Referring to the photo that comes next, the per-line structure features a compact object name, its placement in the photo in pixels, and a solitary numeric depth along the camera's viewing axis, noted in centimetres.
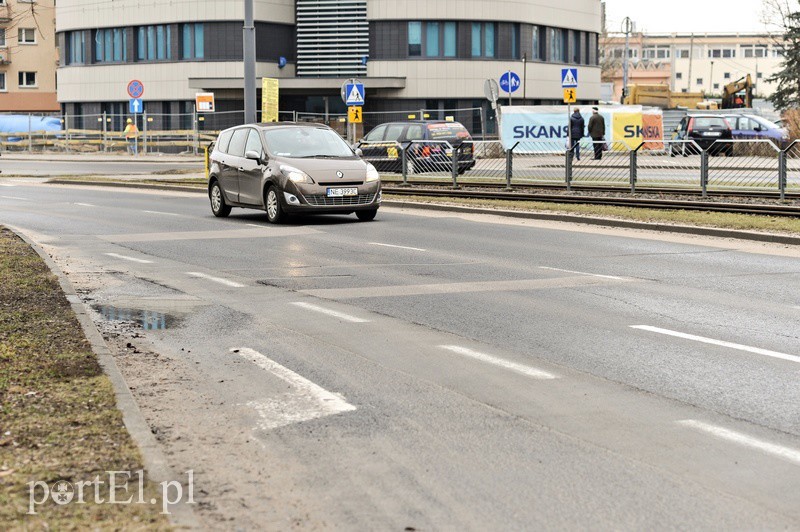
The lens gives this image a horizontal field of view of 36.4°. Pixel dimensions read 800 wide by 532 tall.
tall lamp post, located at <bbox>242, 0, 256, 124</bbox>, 3000
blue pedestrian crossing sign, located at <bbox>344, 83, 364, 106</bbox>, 3528
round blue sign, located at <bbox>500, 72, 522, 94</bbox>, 4318
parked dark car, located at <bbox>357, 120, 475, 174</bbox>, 3144
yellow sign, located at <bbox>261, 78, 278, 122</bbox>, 3108
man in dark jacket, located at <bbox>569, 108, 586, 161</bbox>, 4119
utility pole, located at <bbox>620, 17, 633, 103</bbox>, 7888
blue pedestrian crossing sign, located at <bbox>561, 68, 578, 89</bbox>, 3592
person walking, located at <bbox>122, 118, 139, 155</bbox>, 5733
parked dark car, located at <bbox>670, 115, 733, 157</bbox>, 4609
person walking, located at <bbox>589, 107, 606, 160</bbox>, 4097
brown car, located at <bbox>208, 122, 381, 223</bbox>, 2019
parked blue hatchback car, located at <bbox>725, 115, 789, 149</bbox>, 4581
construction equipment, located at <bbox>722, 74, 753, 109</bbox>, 7469
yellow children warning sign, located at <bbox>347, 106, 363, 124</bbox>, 3770
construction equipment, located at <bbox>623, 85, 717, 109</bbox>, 7400
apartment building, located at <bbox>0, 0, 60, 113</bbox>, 9294
